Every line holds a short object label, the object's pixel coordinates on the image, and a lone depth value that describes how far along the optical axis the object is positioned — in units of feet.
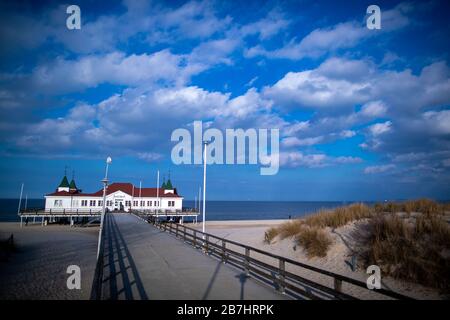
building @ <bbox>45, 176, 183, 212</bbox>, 179.01
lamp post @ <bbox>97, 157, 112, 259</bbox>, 51.72
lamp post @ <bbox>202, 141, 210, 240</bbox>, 68.53
